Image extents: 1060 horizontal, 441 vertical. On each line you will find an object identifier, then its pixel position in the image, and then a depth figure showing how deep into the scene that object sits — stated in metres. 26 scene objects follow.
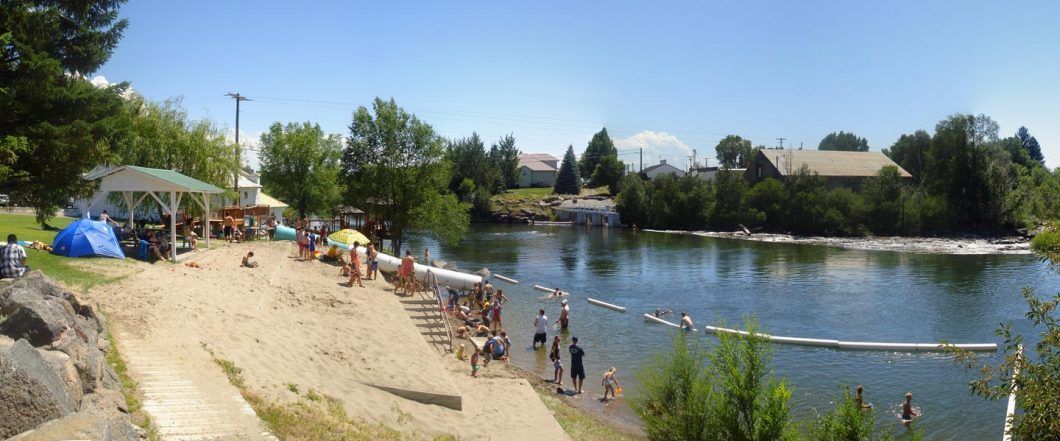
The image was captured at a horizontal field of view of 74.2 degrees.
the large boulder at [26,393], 6.71
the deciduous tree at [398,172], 45.12
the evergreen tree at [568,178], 121.50
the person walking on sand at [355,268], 27.06
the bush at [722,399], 13.14
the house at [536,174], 135.25
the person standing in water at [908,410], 18.33
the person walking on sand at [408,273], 28.03
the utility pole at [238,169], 39.70
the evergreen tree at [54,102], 17.94
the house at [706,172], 125.21
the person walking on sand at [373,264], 29.41
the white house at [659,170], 130.62
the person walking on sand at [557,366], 21.05
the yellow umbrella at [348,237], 34.56
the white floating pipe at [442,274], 33.56
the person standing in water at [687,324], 28.19
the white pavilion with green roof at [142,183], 21.25
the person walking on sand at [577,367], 20.31
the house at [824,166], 94.12
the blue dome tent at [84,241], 19.47
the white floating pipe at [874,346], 25.41
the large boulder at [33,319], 8.99
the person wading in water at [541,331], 25.30
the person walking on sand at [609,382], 19.97
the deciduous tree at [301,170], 54.06
